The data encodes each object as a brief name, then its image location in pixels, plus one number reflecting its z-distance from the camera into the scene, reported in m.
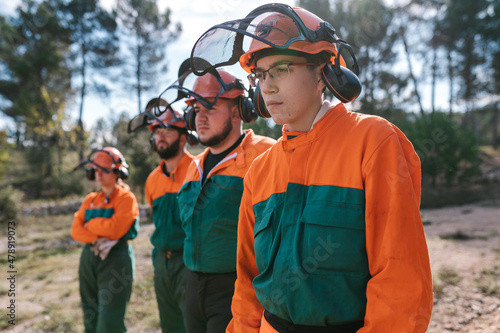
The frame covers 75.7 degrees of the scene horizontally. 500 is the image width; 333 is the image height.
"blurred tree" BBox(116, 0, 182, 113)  24.39
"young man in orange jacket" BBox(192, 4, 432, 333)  1.12
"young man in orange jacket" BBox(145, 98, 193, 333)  3.33
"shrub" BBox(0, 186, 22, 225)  12.54
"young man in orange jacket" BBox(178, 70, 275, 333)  2.43
